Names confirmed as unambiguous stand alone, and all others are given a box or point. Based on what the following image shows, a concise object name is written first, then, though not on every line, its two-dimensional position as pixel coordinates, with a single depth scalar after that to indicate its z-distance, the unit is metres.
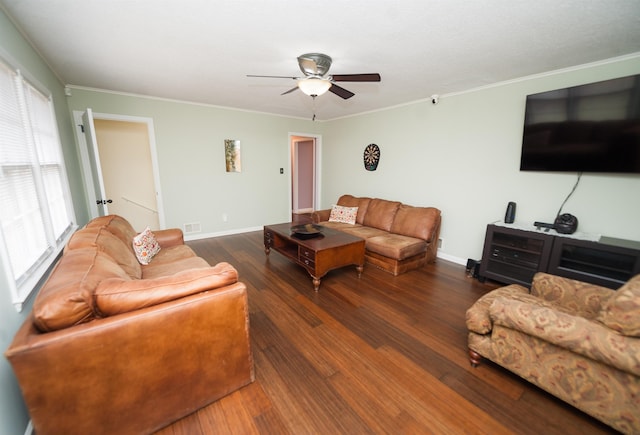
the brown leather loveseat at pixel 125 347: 1.08
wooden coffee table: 2.95
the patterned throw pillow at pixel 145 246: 2.64
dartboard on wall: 4.83
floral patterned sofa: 1.27
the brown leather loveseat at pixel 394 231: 3.44
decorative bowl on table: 3.39
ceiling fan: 2.38
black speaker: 3.12
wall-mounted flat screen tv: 2.29
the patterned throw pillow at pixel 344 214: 4.56
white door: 2.92
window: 1.50
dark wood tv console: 2.32
